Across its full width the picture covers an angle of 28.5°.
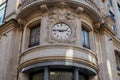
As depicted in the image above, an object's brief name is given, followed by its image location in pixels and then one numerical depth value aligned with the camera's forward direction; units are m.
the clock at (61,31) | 15.76
